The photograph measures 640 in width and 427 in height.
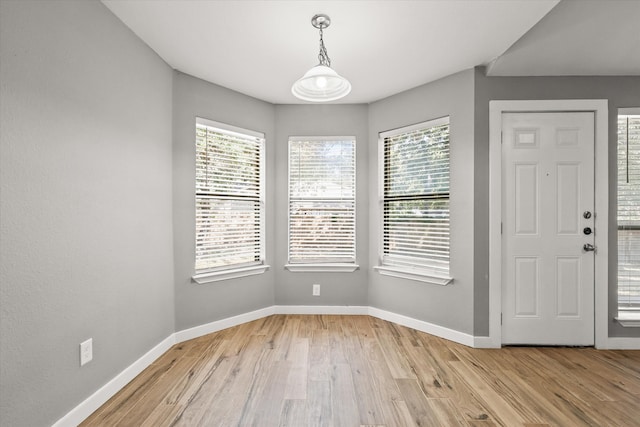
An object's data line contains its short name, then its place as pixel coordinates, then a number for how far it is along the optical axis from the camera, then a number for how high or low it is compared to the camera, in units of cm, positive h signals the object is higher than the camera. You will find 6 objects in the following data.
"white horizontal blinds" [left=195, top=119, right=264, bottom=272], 309 +14
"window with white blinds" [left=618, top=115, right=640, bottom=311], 281 -10
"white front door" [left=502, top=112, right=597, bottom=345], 277 -16
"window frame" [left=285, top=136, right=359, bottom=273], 369 -42
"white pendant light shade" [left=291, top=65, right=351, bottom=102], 197 +82
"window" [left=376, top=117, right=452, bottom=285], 311 +10
